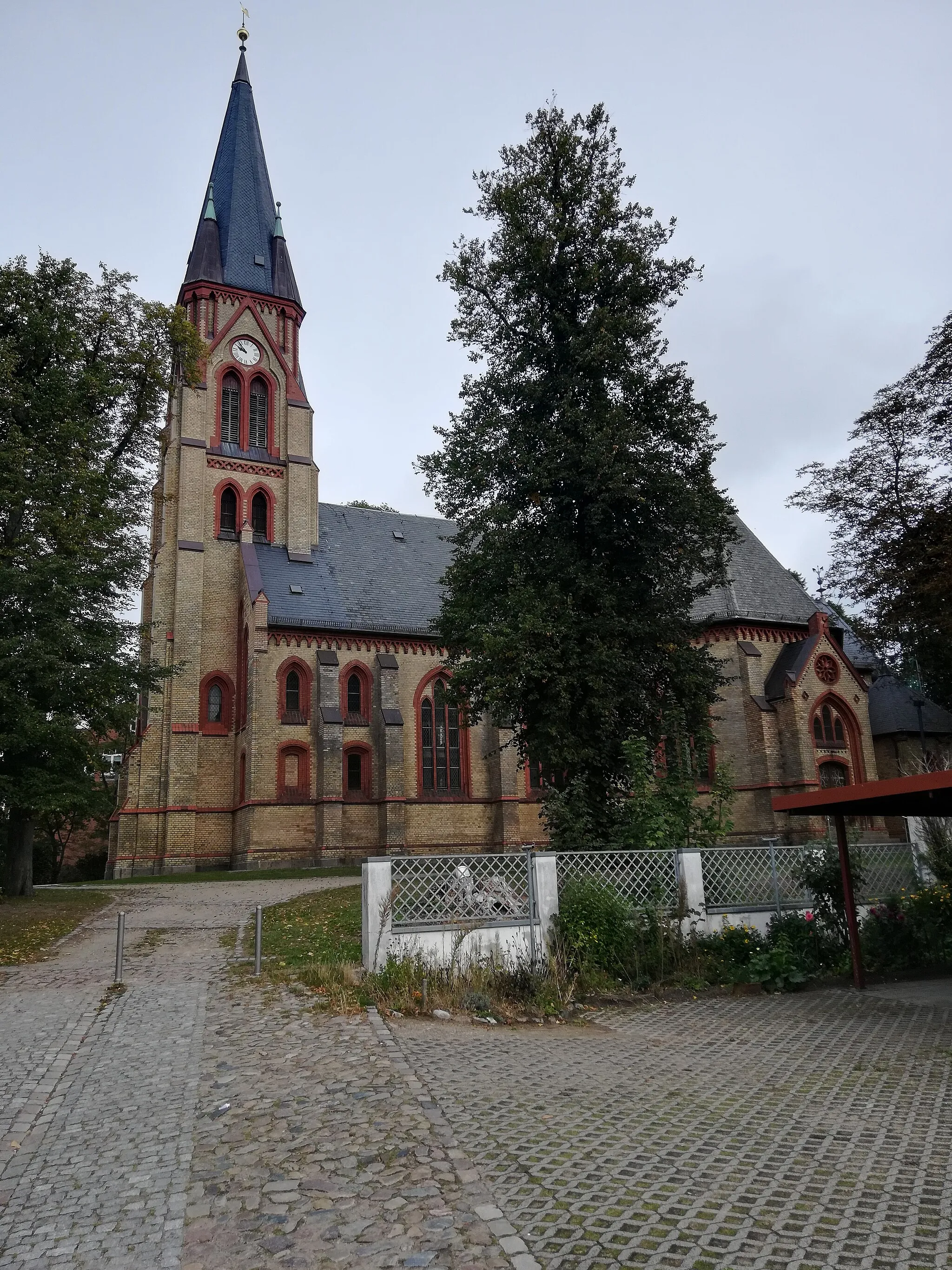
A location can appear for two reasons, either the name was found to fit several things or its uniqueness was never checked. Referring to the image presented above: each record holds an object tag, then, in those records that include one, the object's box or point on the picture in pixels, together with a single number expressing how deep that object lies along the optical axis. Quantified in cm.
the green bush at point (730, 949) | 1052
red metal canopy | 852
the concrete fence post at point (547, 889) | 1049
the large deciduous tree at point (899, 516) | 1941
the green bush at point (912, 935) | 1083
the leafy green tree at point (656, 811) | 1177
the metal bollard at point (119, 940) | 1005
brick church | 2825
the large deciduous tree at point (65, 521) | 1752
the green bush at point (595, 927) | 1027
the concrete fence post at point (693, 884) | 1105
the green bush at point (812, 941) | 1076
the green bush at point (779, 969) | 1017
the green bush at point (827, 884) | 1105
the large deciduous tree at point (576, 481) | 1499
